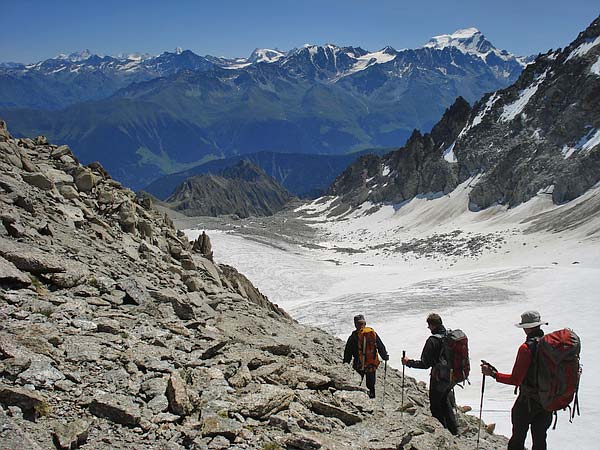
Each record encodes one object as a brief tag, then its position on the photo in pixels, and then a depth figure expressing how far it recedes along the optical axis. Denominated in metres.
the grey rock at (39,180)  15.50
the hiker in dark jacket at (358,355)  9.91
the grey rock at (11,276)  9.10
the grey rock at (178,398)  6.82
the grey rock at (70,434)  5.65
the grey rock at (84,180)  18.56
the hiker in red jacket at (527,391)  7.29
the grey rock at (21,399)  5.96
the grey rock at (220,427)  6.51
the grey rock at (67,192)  16.53
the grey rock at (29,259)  9.80
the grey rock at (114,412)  6.35
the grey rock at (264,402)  7.13
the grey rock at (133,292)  11.23
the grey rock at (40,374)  6.44
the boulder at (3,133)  17.00
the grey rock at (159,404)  6.80
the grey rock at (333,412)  7.90
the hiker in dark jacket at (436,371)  8.99
